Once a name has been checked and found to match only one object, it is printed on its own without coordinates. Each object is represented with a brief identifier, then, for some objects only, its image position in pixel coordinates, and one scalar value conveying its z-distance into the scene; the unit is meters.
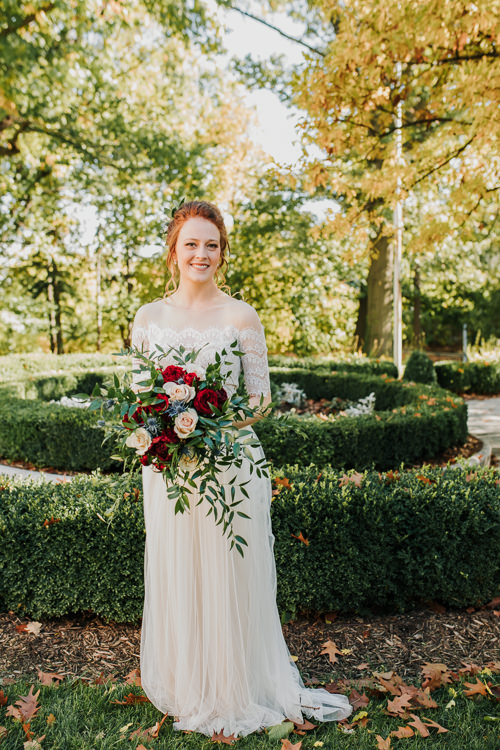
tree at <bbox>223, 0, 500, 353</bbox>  5.11
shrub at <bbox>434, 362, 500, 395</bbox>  13.33
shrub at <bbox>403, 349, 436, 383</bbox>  11.49
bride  2.53
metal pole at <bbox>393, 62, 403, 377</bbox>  12.55
